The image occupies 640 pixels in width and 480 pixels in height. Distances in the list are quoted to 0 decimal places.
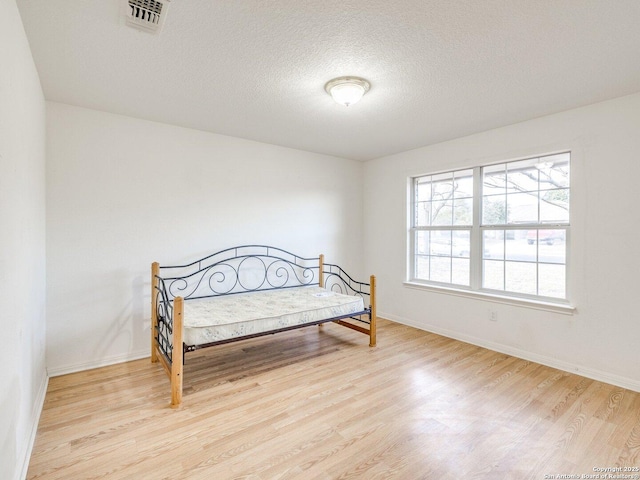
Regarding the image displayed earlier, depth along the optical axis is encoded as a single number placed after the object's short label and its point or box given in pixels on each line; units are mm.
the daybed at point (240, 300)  2432
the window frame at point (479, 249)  2936
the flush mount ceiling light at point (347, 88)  2273
